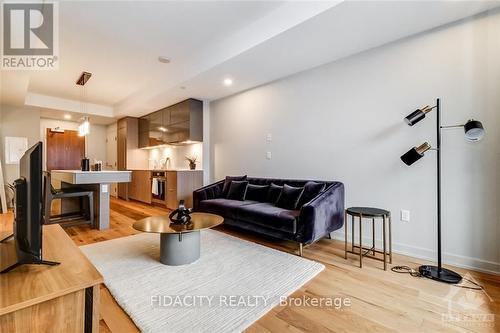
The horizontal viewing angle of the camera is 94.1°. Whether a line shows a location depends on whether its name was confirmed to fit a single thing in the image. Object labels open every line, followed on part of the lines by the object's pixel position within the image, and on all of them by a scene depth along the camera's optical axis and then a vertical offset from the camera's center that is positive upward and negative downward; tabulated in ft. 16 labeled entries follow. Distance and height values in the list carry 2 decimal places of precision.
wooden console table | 2.56 -1.49
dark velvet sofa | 8.41 -2.02
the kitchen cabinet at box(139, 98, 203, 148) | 16.22 +3.19
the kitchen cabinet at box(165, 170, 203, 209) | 15.60 -1.34
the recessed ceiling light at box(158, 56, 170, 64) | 12.10 +5.67
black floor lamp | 6.65 +0.35
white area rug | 5.05 -3.25
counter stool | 11.33 -2.08
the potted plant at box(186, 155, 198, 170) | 17.21 +0.38
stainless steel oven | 16.90 -1.46
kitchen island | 11.07 -0.74
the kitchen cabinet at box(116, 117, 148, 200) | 21.22 +1.72
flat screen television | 2.99 -0.56
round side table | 7.64 -1.65
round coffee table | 7.34 -2.43
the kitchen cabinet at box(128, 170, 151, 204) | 18.47 -1.68
